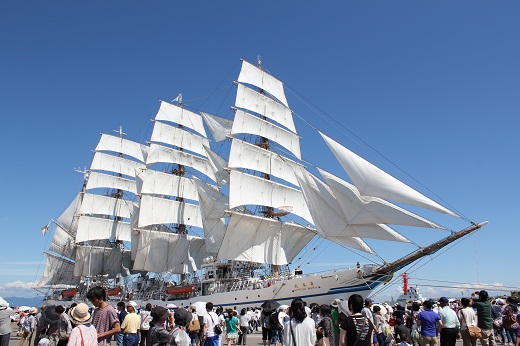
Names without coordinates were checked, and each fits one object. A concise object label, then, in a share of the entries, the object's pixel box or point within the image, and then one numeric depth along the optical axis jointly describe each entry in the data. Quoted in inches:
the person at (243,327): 772.6
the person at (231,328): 633.6
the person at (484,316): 450.6
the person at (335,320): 394.9
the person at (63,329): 333.8
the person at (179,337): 305.4
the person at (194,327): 446.6
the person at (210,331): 469.1
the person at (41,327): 477.1
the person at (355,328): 279.4
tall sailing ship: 1322.6
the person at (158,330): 309.6
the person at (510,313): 512.7
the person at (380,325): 438.3
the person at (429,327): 421.4
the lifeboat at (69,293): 2997.5
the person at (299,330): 309.7
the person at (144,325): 552.7
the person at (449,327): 421.7
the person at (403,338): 390.3
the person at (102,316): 313.0
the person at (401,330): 403.9
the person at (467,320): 450.6
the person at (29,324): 718.9
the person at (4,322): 409.6
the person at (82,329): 267.1
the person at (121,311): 480.4
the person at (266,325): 600.4
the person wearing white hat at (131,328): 448.1
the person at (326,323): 482.2
